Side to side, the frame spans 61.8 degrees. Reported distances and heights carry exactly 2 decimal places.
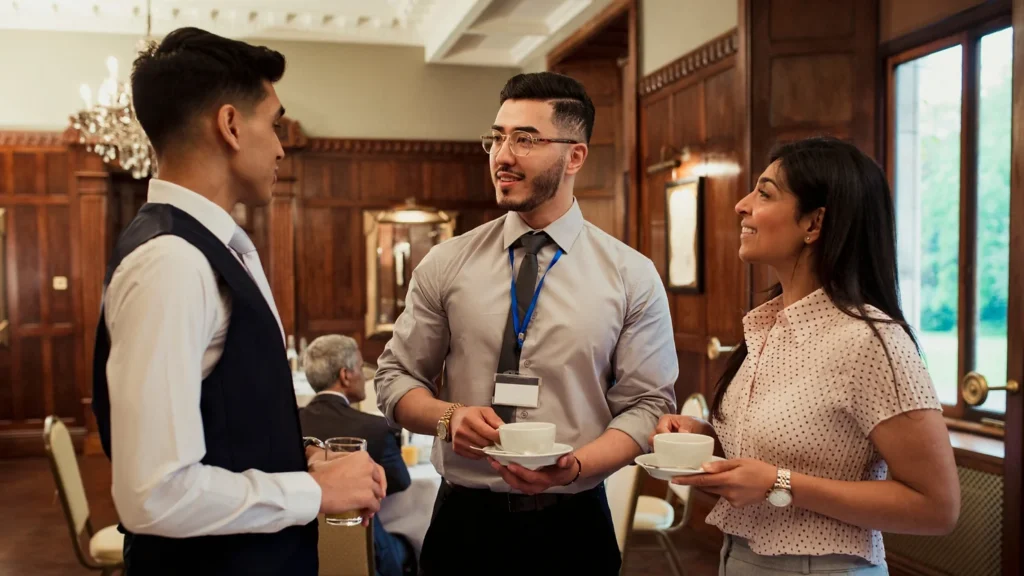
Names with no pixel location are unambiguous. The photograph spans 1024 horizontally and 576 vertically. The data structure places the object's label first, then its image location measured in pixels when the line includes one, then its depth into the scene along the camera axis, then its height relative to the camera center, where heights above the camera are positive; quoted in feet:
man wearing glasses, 6.33 -0.68
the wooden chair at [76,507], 11.59 -3.43
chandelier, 20.57 +3.48
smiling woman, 4.98 -0.85
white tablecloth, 11.98 -3.46
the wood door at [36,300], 26.84 -1.14
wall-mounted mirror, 29.78 +0.31
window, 13.10 +1.02
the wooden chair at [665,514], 13.34 -4.12
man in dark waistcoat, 3.84 -0.45
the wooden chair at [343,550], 10.00 -3.37
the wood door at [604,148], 25.98 +3.49
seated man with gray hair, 10.88 -2.01
